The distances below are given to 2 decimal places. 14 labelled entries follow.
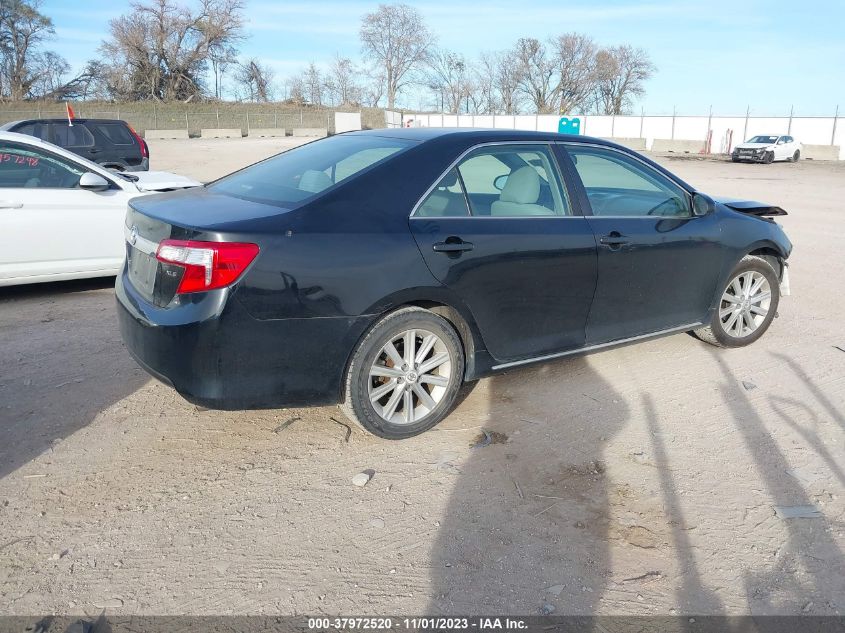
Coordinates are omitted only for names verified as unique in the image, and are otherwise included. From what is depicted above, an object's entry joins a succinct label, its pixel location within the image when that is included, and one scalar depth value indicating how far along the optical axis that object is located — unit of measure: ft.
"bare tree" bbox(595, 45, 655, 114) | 258.98
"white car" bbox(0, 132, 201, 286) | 21.12
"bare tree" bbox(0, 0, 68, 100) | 194.80
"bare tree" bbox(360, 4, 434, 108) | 253.44
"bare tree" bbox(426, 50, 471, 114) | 260.62
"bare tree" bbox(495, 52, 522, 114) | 260.01
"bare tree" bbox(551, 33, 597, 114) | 257.14
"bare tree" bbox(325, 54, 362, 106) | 257.96
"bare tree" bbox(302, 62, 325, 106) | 254.06
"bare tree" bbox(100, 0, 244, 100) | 219.82
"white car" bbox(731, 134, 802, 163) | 117.70
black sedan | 10.92
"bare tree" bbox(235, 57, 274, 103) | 248.11
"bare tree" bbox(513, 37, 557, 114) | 257.14
